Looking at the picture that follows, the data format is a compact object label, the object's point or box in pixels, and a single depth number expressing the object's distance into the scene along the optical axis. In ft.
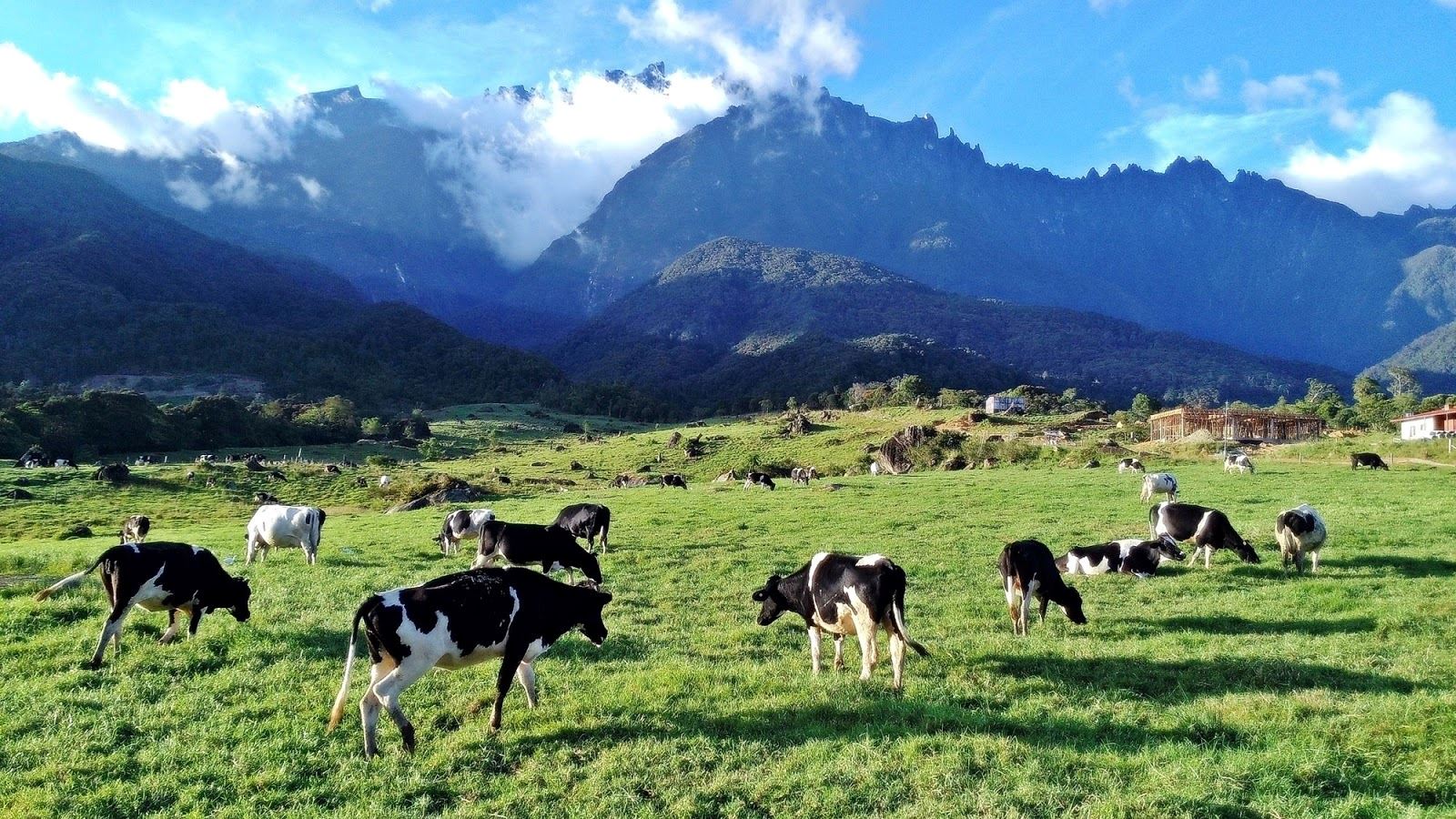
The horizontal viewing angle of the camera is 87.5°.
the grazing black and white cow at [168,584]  32.48
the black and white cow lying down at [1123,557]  54.03
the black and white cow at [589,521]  69.75
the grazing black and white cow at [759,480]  140.43
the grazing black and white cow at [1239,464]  127.85
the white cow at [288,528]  63.10
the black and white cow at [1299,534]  51.49
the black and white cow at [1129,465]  138.92
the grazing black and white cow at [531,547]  53.42
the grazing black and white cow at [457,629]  24.09
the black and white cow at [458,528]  69.10
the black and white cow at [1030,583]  39.14
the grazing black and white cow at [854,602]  29.81
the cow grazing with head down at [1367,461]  126.41
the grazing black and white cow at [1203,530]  55.88
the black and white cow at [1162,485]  99.81
